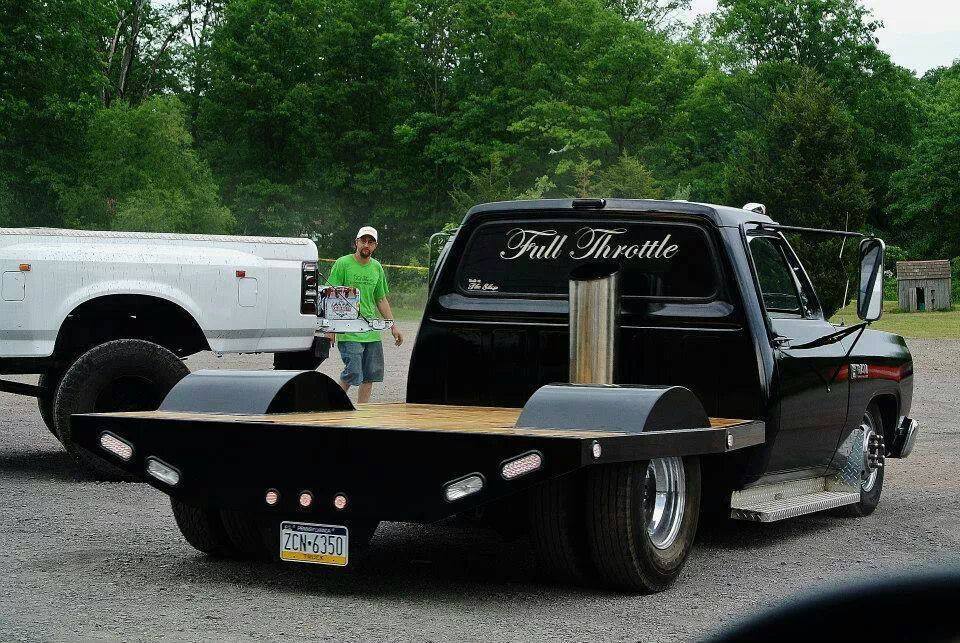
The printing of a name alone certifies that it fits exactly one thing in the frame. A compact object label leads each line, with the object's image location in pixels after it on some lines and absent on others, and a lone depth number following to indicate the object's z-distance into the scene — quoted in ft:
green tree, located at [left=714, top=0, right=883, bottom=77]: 225.76
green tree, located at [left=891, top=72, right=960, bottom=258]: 209.87
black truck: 19.13
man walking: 39.19
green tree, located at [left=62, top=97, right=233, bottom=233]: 174.50
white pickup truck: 32.07
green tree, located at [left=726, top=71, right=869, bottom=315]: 188.03
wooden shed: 143.33
